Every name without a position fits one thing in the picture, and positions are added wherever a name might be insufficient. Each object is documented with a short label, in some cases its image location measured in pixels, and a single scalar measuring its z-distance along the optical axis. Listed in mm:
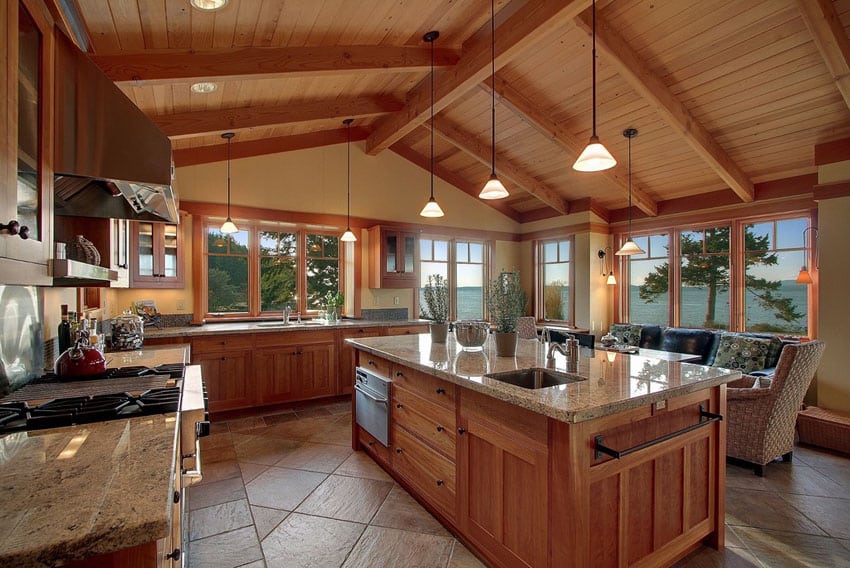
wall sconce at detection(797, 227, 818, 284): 4318
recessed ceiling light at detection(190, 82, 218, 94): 3377
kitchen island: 1632
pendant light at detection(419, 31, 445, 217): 3573
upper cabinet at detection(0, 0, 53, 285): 1068
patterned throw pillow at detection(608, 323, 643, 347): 5617
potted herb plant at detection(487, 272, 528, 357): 2551
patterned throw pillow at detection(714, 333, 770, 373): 4469
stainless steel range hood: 1466
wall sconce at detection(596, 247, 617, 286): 6359
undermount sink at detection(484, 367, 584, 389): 2174
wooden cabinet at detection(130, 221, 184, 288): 4152
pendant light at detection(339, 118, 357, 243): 5059
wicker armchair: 3037
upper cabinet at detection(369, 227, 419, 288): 5812
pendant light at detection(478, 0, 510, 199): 3033
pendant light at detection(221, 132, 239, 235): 4453
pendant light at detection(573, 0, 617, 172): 2311
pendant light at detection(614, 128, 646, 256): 4645
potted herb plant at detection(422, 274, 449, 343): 3209
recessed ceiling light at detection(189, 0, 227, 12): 2352
